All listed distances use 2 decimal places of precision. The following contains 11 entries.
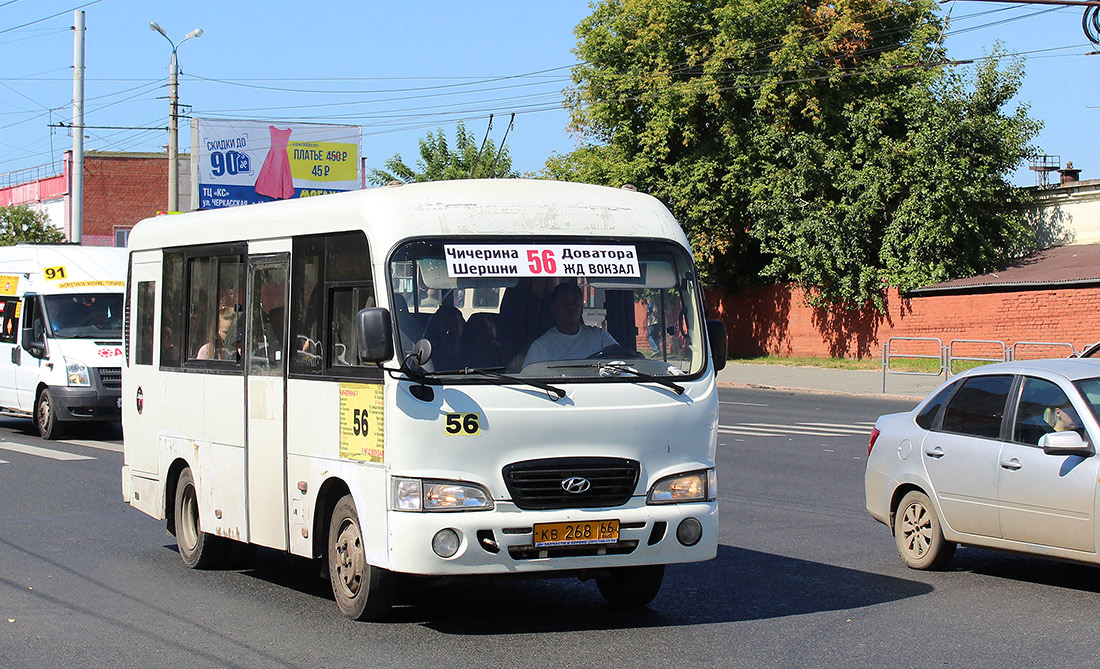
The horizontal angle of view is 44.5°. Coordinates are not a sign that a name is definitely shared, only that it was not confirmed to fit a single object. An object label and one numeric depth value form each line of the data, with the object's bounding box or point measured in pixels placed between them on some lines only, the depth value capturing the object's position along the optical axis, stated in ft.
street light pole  110.93
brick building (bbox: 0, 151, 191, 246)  215.72
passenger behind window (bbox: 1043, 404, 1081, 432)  27.40
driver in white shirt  24.88
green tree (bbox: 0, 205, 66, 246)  198.59
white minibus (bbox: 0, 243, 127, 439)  65.10
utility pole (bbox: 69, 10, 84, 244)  132.85
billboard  152.46
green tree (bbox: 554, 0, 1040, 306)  127.85
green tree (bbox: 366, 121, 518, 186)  213.05
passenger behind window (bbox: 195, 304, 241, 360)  30.09
